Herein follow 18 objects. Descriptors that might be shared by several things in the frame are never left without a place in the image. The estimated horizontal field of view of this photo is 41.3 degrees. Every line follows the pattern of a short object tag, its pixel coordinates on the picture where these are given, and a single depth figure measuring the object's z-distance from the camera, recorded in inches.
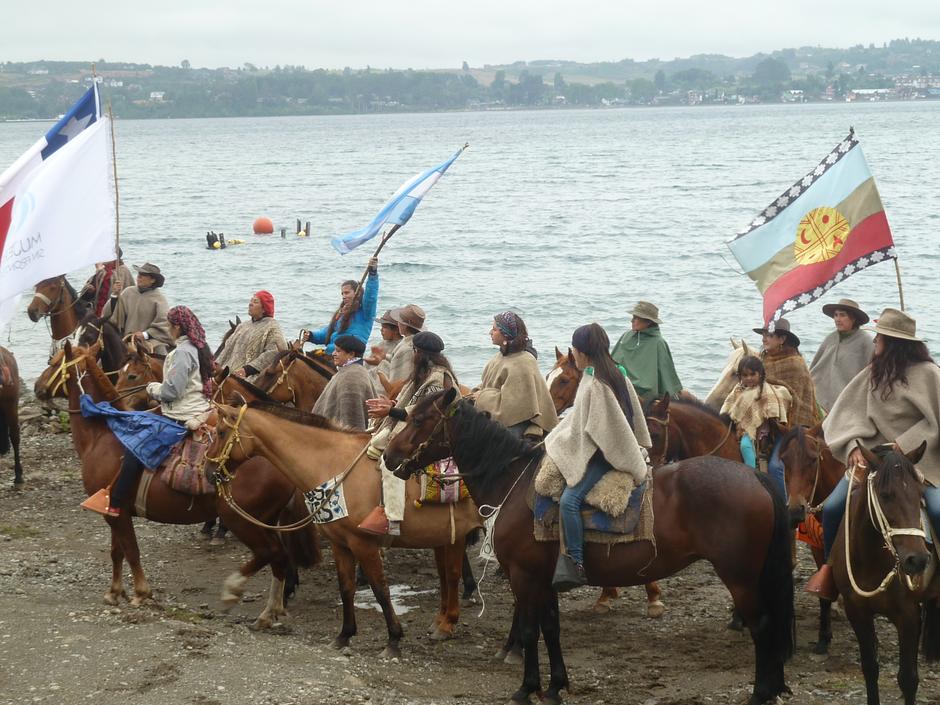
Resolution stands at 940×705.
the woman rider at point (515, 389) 445.1
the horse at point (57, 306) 720.3
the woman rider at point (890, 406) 344.8
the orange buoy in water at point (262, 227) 2420.0
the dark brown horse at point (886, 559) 319.0
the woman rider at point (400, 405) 418.3
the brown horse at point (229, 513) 456.8
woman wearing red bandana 581.3
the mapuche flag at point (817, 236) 487.2
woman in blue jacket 593.9
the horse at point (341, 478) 424.8
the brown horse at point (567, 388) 476.7
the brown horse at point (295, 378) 538.6
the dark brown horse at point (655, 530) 360.2
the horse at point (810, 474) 404.8
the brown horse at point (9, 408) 667.4
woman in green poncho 523.8
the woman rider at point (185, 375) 475.8
